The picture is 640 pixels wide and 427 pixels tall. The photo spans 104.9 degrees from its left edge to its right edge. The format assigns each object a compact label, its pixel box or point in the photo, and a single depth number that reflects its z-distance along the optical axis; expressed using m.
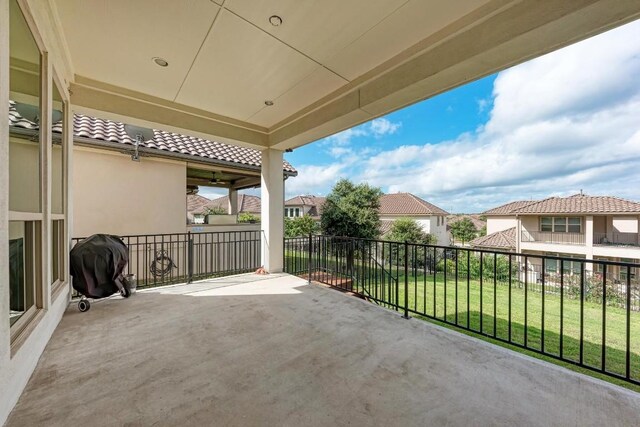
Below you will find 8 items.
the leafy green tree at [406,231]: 14.21
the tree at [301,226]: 12.59
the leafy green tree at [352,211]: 9.78
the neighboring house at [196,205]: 13.98
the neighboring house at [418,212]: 21.03
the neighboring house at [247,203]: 16.99
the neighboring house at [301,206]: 25.11
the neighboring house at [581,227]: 12.40
